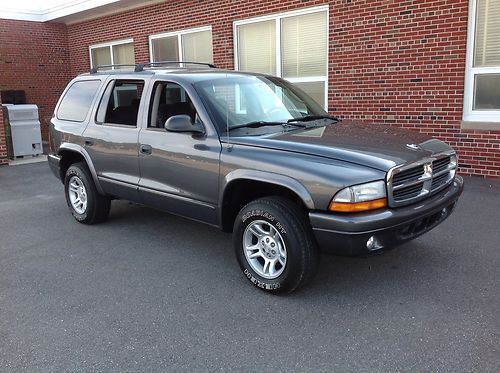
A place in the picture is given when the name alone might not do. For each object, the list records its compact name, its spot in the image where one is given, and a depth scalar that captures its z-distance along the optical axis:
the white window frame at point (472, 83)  7.14
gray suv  3.38
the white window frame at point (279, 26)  8.86
